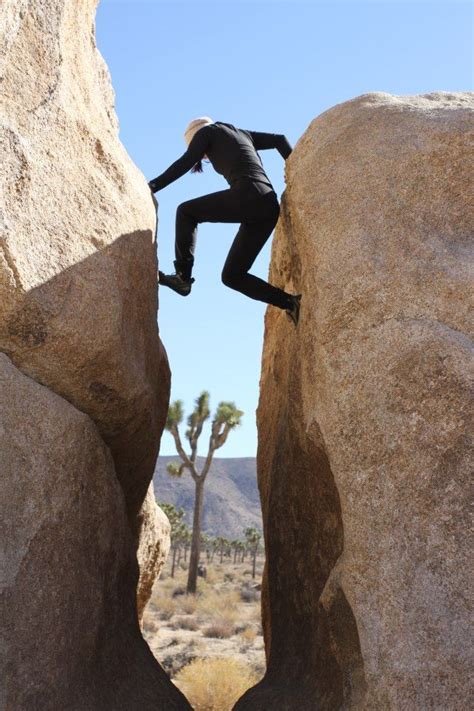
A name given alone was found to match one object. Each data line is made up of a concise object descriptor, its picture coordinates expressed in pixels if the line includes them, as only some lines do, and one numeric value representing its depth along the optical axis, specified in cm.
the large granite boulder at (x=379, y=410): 397
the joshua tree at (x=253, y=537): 3919
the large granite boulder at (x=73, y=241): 496
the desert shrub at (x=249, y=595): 2683
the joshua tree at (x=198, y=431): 2042
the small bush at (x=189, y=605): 2148
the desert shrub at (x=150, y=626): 1816
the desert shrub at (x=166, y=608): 2080
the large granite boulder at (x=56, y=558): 434
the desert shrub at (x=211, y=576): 3195
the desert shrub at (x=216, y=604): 2110
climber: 612
